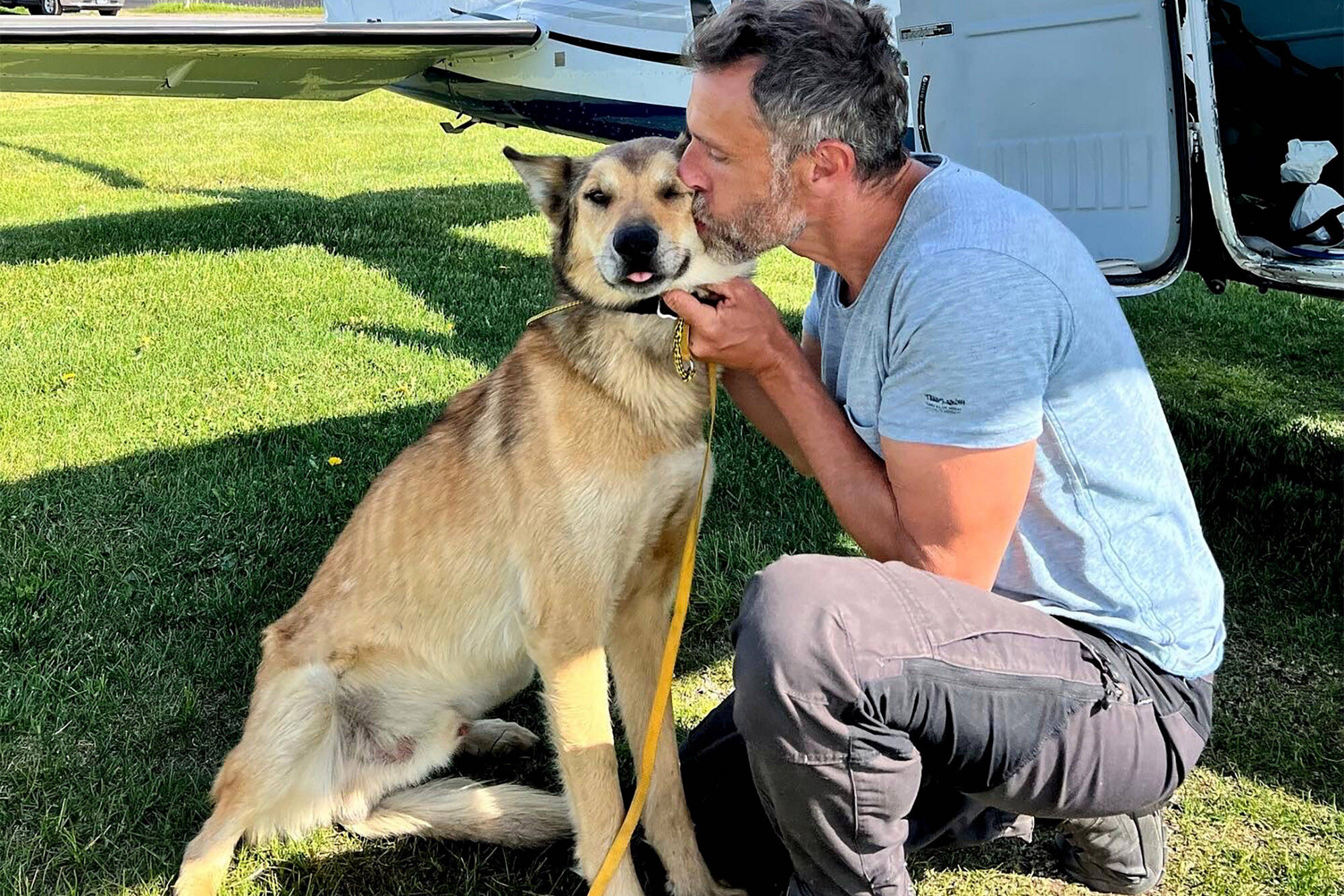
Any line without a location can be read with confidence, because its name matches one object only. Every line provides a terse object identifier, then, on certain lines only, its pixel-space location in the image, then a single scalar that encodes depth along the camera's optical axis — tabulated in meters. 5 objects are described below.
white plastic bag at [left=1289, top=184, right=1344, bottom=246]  4.36
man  1.88
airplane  3.86
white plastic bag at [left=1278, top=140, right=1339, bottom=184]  4.57
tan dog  2.38
